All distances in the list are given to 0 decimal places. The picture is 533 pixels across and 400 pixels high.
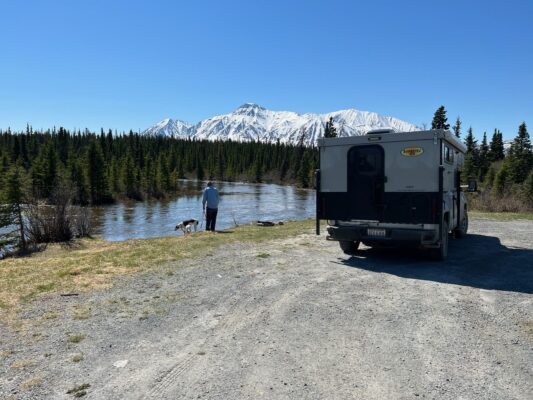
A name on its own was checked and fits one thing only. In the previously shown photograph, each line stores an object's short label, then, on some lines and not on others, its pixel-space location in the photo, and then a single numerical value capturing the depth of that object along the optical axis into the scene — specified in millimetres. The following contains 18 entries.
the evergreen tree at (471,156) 69412
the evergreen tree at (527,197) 23853
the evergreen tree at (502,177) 55531
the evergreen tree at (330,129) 87238
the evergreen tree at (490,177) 66612
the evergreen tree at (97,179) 51531
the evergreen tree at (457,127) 95312
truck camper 8537
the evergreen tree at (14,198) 16655
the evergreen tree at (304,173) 91300
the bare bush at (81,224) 17984
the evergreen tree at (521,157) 65938
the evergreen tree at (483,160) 79600
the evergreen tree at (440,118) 66875
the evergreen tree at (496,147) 88688
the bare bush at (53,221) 16641
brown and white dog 18244
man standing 16234
